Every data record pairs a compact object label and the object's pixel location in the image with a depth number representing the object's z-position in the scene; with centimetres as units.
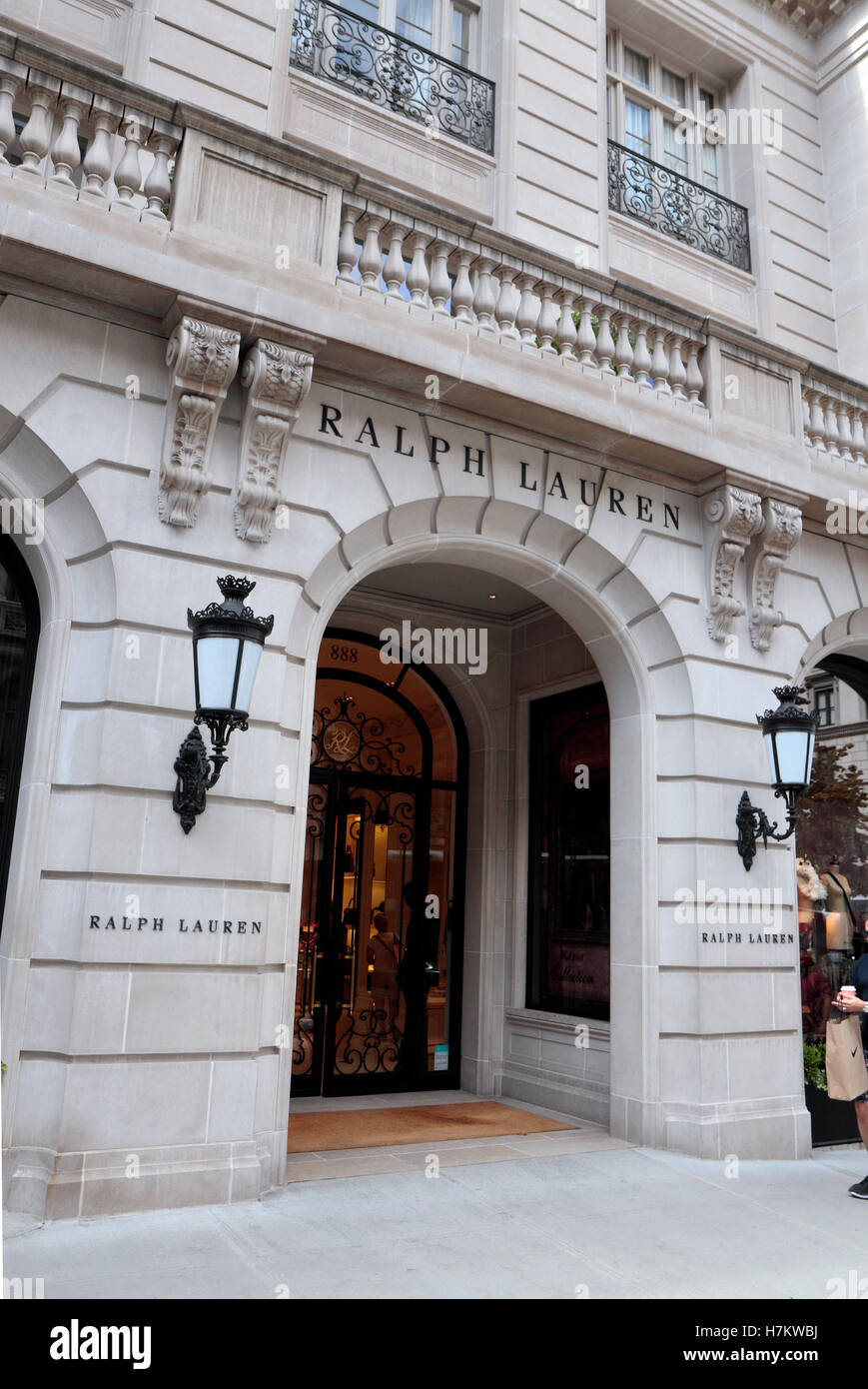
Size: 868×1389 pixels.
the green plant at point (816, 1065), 904
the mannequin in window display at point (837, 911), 1006
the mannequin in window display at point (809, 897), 984
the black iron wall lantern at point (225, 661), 598
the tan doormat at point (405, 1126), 816
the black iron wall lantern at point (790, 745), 816
